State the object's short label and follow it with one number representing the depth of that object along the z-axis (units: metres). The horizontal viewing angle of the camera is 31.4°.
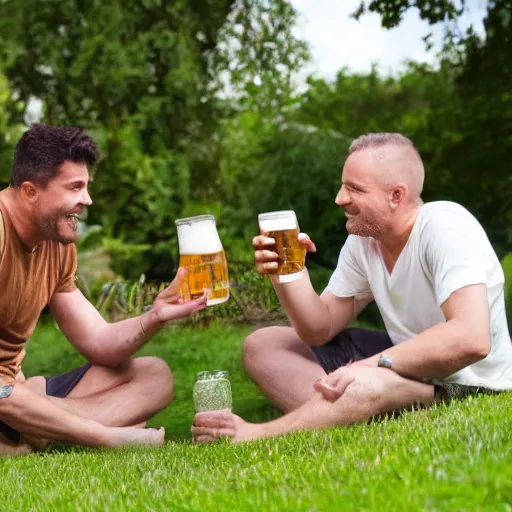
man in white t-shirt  4.38
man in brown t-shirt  4.80
